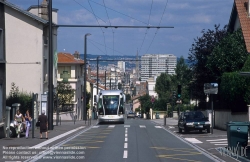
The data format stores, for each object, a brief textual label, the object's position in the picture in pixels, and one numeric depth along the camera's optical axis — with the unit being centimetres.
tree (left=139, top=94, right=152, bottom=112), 9262
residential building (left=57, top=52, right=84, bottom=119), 6956
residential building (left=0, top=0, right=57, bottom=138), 4319
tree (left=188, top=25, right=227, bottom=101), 4262
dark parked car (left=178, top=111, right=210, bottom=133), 3192
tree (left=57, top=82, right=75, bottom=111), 5765
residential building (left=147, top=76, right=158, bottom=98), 13875
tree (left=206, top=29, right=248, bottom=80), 3672
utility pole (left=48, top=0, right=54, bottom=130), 3403
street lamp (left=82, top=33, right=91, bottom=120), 5706
